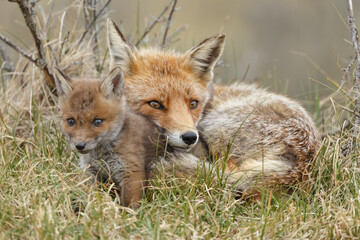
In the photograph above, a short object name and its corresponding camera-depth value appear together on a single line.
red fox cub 7.50
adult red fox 8.24
